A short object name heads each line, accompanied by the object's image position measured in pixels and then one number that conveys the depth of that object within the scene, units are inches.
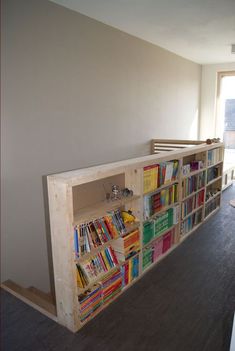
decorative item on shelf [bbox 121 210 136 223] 105.5
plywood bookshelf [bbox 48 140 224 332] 80.2
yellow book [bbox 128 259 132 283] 105.2
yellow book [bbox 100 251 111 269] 93.8
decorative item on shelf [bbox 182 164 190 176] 138.9
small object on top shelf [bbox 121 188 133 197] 106.3
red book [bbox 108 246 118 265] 97.3
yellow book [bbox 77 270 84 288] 85.5
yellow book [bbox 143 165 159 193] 109.3
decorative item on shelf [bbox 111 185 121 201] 103.8
